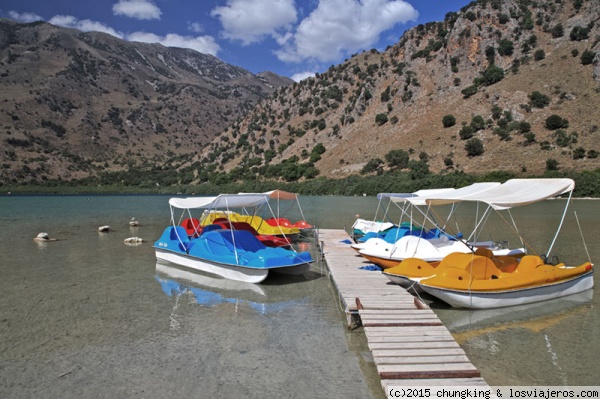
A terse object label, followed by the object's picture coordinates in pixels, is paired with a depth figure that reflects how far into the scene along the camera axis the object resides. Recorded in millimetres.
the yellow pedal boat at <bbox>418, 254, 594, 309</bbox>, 10203
